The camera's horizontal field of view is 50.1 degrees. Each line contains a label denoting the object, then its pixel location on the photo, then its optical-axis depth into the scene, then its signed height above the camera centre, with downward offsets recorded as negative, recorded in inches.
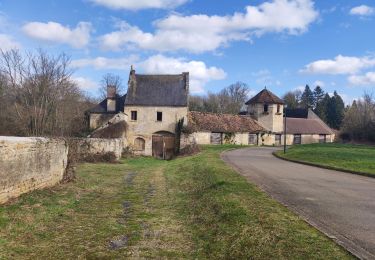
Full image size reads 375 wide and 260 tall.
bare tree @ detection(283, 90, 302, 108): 4095.5 +381.3
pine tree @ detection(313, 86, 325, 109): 4429.1 +455.1
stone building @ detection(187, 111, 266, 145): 1994.3 +27.9
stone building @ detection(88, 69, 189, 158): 1779.0 +86.4
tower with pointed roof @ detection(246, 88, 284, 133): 2293.3 +132.9
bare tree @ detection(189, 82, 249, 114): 3513.8 +285.1
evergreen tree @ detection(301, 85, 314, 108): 4377.5 +418.4
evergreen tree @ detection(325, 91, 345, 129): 3661.4 +214.2
